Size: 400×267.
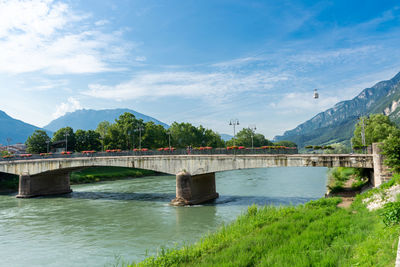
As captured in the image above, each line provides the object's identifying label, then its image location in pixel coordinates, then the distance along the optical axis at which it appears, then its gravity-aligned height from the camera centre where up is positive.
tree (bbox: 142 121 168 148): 90.50 +4.13
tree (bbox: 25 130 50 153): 83.25 +2.56
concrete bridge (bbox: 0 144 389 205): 28.30 -2.01
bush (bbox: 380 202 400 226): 10.55 -2.66
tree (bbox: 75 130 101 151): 88.62 +3.10
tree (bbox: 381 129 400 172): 23.23 -0.80
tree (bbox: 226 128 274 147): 134.70 +3.68
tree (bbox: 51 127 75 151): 86.25 +4.37
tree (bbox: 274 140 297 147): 194.16 +1.38
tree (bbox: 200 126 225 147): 115.68 +3.47
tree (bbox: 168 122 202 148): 106.62 +4.79
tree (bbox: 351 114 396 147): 60.53 +2.84
